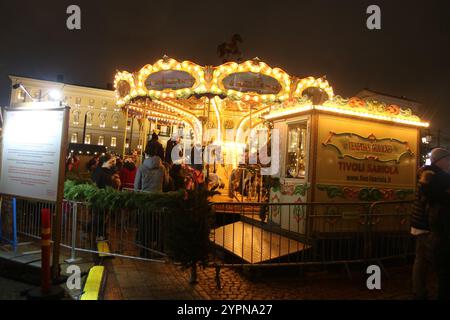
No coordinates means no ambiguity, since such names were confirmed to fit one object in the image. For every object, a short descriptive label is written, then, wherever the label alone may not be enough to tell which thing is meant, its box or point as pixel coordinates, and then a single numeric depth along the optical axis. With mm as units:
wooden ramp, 6457
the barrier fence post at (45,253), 4797
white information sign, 5672
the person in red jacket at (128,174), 11435
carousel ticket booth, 7777
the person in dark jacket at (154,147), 7832
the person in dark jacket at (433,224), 4602
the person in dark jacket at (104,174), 8602
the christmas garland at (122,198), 5895
